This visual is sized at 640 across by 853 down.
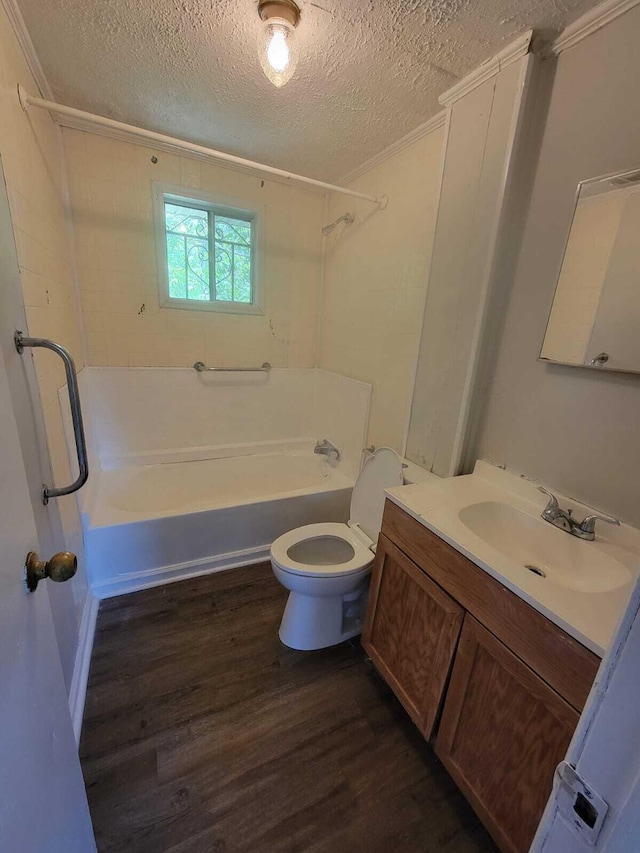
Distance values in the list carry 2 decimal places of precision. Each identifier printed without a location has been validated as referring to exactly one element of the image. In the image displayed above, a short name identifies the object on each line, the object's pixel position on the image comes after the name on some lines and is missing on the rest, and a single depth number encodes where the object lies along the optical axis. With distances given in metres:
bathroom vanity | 0.81
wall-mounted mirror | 1.05
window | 2.32
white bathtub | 1.83
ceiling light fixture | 1.11
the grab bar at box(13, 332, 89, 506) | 0.99
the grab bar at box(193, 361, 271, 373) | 2.55
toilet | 1.47
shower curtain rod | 1.35
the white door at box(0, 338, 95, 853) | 0.52
